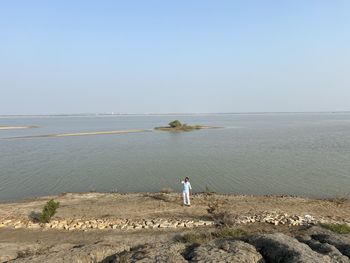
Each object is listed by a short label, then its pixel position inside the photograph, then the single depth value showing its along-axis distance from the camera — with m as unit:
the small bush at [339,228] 14.27
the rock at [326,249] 9.63
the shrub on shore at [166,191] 27.01
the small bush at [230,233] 14.16
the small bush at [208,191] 26.74
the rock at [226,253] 10.02
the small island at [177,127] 111.61
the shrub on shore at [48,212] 18.59
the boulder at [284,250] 9.61
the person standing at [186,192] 21.70
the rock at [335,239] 10.77
